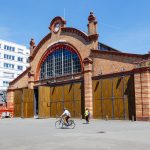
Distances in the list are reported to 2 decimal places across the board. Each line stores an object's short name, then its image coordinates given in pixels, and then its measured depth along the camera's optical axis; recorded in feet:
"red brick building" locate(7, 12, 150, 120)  64.98
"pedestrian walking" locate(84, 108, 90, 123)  60.25
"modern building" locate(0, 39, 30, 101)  196.13
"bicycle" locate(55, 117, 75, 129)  49.23
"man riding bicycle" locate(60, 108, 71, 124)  49.18
